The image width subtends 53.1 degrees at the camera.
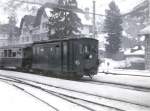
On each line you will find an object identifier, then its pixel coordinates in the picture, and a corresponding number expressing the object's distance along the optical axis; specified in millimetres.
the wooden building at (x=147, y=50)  15784
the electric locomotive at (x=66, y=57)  10287
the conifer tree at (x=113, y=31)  27587
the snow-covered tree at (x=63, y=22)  21517
